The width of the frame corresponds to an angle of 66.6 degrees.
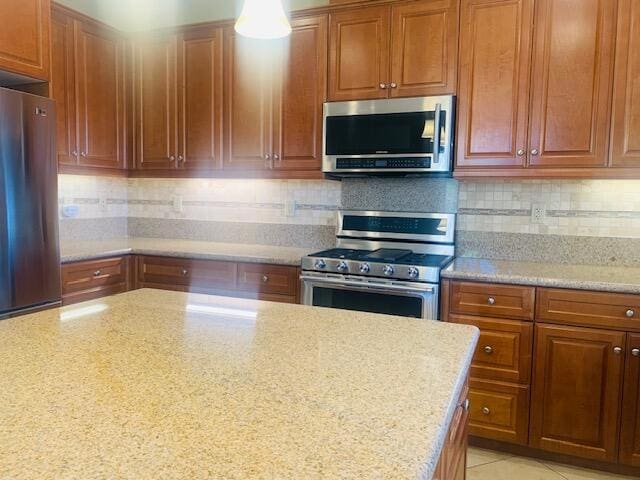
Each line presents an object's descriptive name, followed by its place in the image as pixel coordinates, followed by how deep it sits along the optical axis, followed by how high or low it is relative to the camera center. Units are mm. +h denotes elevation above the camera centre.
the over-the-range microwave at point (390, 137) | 2605 +349
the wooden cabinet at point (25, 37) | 2365 +786
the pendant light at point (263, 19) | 1647 +621
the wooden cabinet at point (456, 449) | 1000 -579
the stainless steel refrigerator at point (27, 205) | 2291 -56
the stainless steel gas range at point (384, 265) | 2432 -336
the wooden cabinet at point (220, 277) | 2805 -490
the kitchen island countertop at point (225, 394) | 648 -346
